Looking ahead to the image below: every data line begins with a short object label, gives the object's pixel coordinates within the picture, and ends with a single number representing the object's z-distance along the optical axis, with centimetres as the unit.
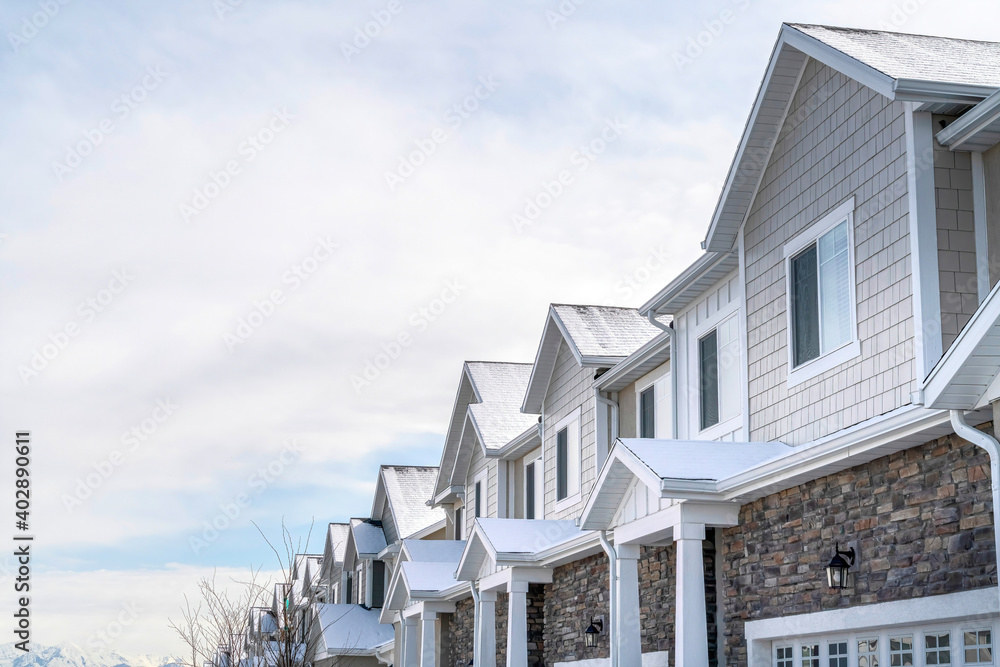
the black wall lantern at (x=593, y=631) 1503
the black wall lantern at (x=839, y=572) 930
